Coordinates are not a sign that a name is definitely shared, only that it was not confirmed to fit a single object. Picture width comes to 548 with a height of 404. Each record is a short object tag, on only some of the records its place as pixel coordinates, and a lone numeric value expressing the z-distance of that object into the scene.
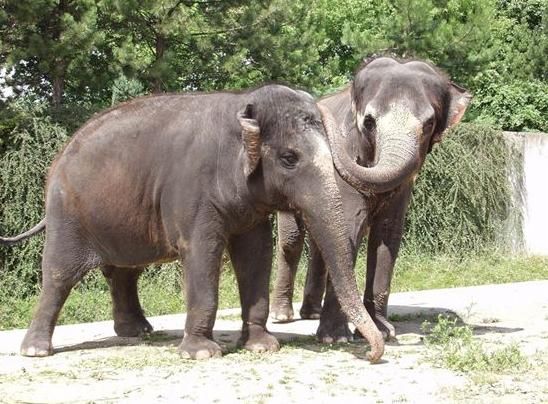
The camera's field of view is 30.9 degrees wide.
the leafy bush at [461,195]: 16.55
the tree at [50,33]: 12.62
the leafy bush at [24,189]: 12.54
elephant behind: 7.05
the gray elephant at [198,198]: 6.95
